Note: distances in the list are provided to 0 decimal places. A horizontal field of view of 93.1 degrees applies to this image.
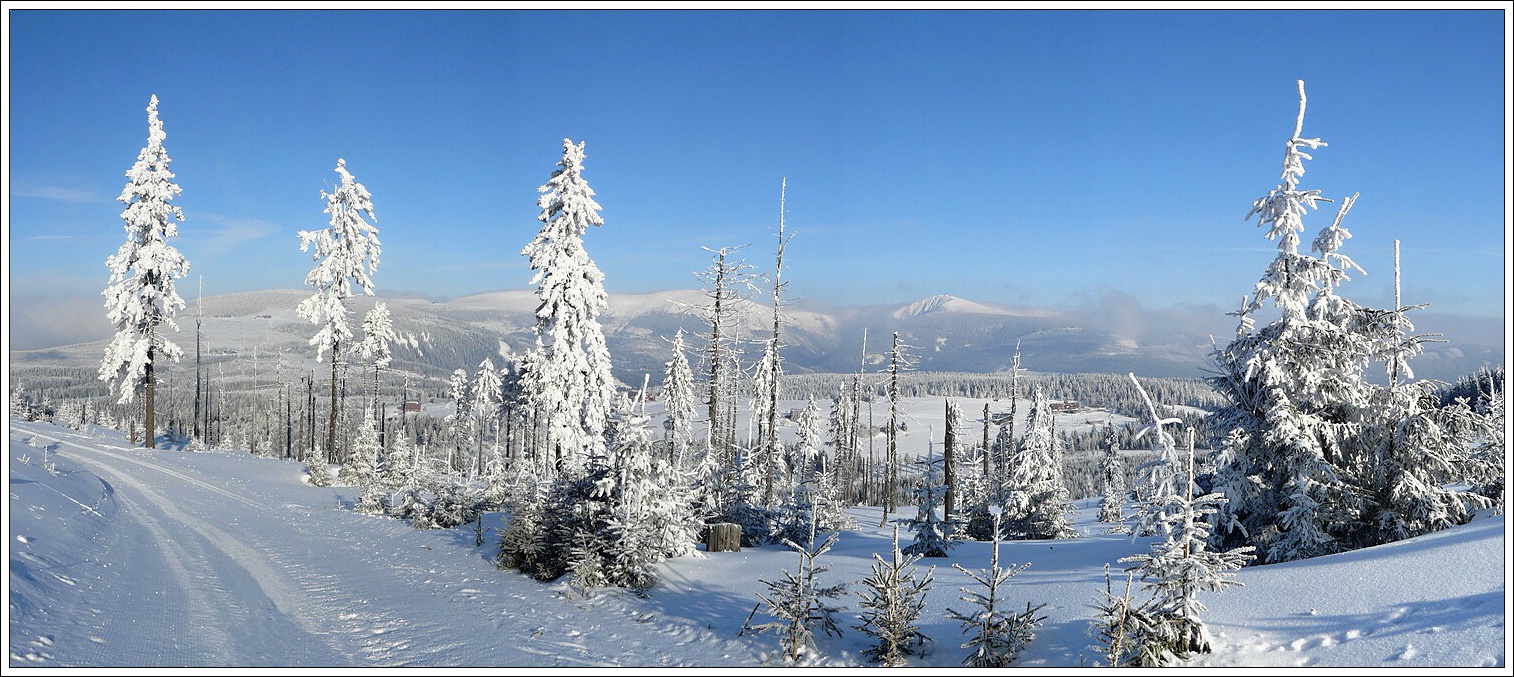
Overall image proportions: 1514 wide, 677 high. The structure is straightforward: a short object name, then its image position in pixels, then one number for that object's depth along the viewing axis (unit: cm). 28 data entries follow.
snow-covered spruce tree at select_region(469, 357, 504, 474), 5266
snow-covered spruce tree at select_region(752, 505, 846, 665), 957
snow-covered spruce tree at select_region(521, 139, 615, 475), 2273
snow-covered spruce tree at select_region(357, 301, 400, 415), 4100
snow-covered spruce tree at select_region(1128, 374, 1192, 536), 1009
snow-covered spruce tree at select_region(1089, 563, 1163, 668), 767
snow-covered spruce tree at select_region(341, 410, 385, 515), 2528
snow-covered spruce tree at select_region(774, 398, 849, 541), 2016
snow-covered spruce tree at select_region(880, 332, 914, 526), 3606
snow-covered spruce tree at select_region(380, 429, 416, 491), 2667
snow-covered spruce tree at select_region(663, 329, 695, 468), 4491
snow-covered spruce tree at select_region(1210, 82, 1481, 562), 1138
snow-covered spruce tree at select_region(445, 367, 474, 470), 6207
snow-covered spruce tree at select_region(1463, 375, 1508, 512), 1167
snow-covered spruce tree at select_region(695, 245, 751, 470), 2370
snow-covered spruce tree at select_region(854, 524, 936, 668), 901
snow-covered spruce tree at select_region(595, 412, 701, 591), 1366
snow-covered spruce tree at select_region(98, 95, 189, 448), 2952
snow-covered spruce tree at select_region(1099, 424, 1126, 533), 4241
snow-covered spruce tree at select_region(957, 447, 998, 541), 2575
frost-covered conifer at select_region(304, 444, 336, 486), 3116
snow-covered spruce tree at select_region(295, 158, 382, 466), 3247
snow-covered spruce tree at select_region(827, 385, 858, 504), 5158
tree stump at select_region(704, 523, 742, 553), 1658
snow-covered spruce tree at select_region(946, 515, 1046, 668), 840
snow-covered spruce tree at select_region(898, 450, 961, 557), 1595
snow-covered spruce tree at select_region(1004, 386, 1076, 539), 2923
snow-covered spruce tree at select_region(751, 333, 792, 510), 2175
